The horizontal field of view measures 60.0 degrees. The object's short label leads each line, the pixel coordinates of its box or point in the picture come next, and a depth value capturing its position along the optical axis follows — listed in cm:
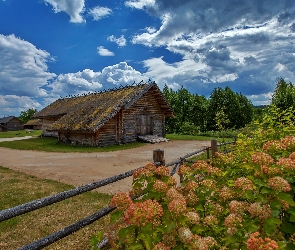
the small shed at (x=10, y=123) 7925
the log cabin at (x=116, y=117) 2044
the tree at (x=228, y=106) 3831
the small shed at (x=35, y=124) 6662
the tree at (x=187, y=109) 3830
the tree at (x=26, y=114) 9375
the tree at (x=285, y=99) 2522
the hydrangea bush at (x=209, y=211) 199
